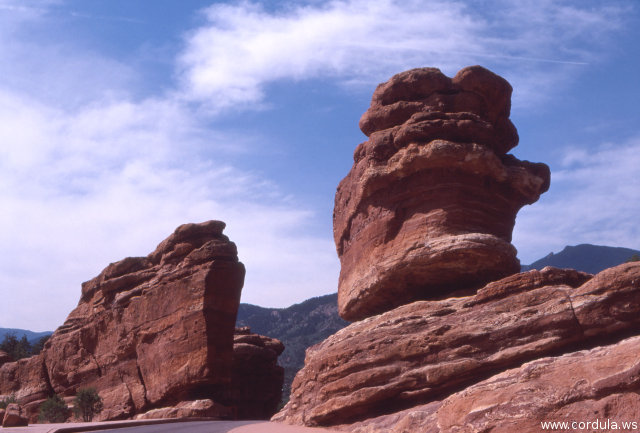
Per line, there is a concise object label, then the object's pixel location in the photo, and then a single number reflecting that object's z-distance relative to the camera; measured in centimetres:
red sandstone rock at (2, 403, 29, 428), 1803
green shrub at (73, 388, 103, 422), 3138
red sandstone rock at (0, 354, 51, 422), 3778
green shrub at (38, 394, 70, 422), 3269
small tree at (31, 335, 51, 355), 5613
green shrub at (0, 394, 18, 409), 3776
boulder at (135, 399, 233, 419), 2634
